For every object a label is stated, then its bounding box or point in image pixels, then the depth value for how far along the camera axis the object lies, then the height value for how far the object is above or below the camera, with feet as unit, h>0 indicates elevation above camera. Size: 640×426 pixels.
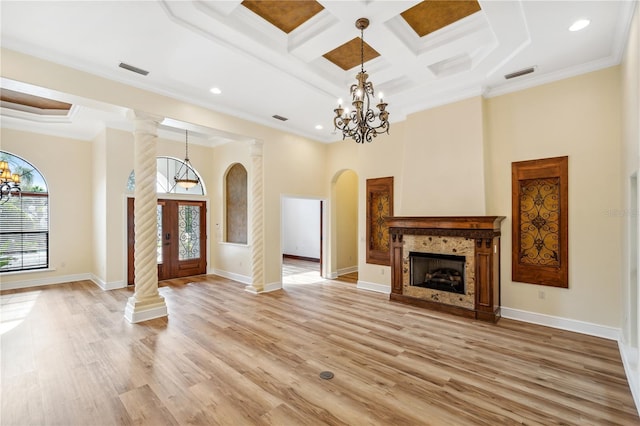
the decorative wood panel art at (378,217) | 20.75 -0.33
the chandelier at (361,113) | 10.72 +3.85
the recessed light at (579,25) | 10.24 +6.74
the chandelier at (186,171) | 24.76 +3.86
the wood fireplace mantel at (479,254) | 14.67 -2.16
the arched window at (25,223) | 20.70 -0.54
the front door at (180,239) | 24.17 -2.17
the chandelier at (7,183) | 18.08 +2.13
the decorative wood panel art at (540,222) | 13.71 -0.52
